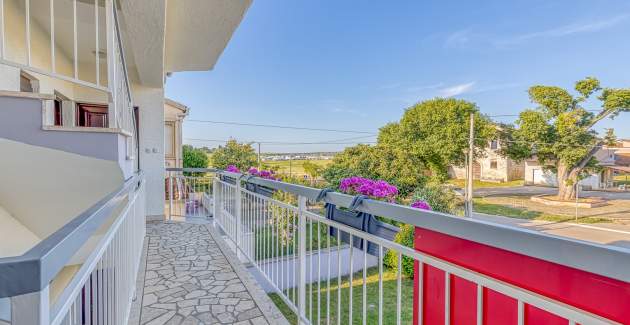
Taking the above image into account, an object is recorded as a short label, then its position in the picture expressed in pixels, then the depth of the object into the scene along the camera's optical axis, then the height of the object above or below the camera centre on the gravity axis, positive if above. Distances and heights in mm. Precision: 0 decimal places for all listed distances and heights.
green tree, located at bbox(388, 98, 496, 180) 21250 +1783
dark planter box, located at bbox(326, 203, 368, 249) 1373 -283
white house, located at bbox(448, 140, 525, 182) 21781 -597
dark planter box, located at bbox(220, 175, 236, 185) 3967 -282
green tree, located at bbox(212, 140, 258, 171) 14742 +165
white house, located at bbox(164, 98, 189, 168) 11125 +1068
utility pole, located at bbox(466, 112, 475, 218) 16969 -1208
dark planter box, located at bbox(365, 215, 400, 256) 1236 -287
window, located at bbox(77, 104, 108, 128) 5613 +808
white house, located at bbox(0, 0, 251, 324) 1862 +278
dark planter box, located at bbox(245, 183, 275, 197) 2693 -279
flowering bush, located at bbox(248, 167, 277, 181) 5061 -241
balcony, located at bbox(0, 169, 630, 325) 535 -320
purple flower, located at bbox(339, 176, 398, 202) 2924 -276
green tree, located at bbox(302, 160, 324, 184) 16109 -529
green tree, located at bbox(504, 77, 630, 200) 16234 +1909
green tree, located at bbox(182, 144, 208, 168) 12852 +57
